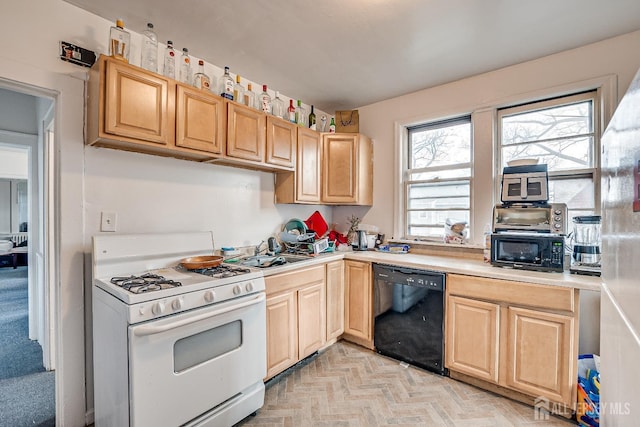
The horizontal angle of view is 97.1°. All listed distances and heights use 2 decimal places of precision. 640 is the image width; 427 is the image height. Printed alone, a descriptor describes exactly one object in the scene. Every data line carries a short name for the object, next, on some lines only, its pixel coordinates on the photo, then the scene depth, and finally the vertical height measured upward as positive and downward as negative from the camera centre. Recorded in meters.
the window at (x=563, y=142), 2.25 +0.61
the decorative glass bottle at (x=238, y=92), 2.33 +1.01
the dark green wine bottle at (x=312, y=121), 3.10 +1.02
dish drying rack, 2.73 -0.35
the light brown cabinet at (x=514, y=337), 1.79 -0.87
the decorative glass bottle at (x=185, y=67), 2.02 +1.05
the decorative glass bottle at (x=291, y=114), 2.81 +0.99
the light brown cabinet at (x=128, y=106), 1.57 +0.63
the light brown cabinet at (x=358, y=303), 2.71 -0.89
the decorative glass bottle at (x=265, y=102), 2.52 +0.98
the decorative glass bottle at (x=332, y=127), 3.23 +0.97
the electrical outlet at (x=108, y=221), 1.81 -0.06
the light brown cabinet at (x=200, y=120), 1.88 +0.65
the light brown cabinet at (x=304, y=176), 2.82 +0.37
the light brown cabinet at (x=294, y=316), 2.11 -0.85
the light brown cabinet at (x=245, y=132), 2.16 +0.64
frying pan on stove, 1.92 -0.35
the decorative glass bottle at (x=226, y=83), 2.25 +1.04
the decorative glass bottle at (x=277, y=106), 2.76 +1.04
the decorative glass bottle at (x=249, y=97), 2.46 +1.01
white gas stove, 1.34 -0.68
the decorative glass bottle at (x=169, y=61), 1.90 +1.02
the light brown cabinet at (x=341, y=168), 3.13 +0.49
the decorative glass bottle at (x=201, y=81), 2.09 +0.98
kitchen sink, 2.17 -0.40
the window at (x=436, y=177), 2.90 +0.39
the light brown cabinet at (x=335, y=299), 2.67 -0.85
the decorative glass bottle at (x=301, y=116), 2.90 +1.04
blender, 1.92 -0.24
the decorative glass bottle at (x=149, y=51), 1.82 +1.04
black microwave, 2.00 -0.29
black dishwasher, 2.31 -0.89
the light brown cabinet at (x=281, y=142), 2.49 +0.64
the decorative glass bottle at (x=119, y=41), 1.66 +1.02
